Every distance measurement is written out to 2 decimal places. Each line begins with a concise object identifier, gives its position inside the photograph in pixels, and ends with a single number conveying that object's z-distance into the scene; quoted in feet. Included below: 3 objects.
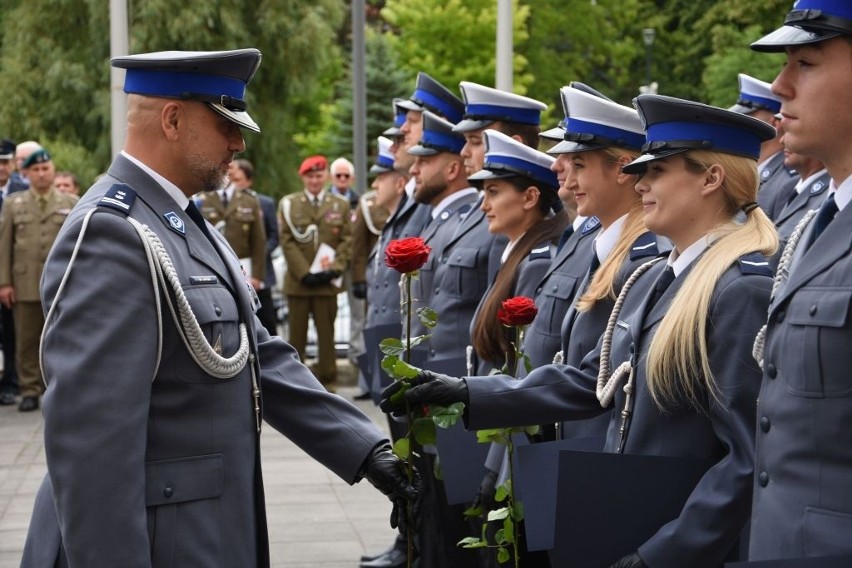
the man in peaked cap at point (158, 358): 17.44
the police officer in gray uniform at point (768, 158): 38.44
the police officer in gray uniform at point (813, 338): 15.03
